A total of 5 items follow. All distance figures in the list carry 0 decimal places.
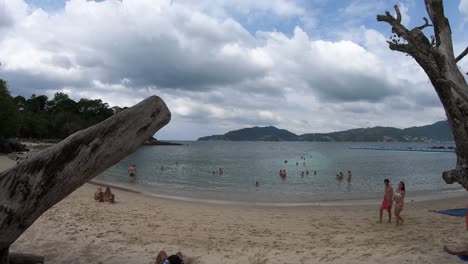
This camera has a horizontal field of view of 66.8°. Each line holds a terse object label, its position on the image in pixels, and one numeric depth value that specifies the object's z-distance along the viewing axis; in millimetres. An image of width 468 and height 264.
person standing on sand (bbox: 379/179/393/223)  12250
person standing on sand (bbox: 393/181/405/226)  12008
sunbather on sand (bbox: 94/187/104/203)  16041
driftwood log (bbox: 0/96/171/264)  3988
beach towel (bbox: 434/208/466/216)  14255
